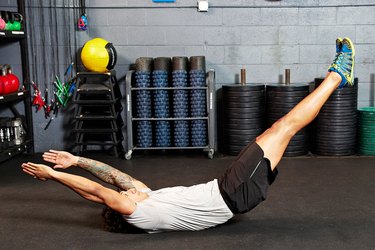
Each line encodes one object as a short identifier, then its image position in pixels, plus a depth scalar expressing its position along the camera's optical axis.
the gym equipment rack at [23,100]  5.42
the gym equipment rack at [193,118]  5.40
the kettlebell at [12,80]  5.24
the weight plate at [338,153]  5.42
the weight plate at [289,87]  5.36
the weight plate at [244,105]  5.40
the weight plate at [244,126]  5.43
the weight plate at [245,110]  5.41
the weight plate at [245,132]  5.43
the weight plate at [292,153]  5.44
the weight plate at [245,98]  5.39
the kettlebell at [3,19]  5.02
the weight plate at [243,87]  5.39
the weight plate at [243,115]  5.41
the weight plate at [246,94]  5.39
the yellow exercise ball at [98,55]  5.25
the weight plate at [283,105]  5.37
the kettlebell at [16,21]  5.33
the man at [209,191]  2.82
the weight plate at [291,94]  5.36
